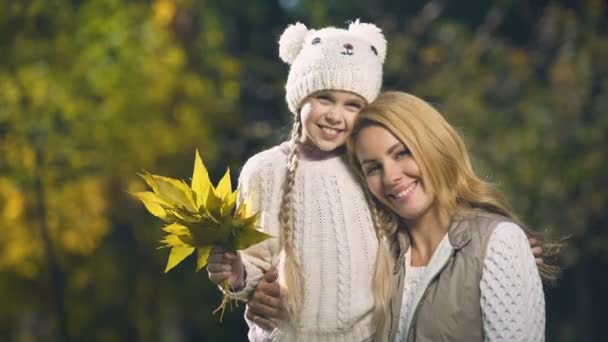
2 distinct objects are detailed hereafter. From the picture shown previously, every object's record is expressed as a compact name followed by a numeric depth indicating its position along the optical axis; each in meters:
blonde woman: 6.15
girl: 7.09
